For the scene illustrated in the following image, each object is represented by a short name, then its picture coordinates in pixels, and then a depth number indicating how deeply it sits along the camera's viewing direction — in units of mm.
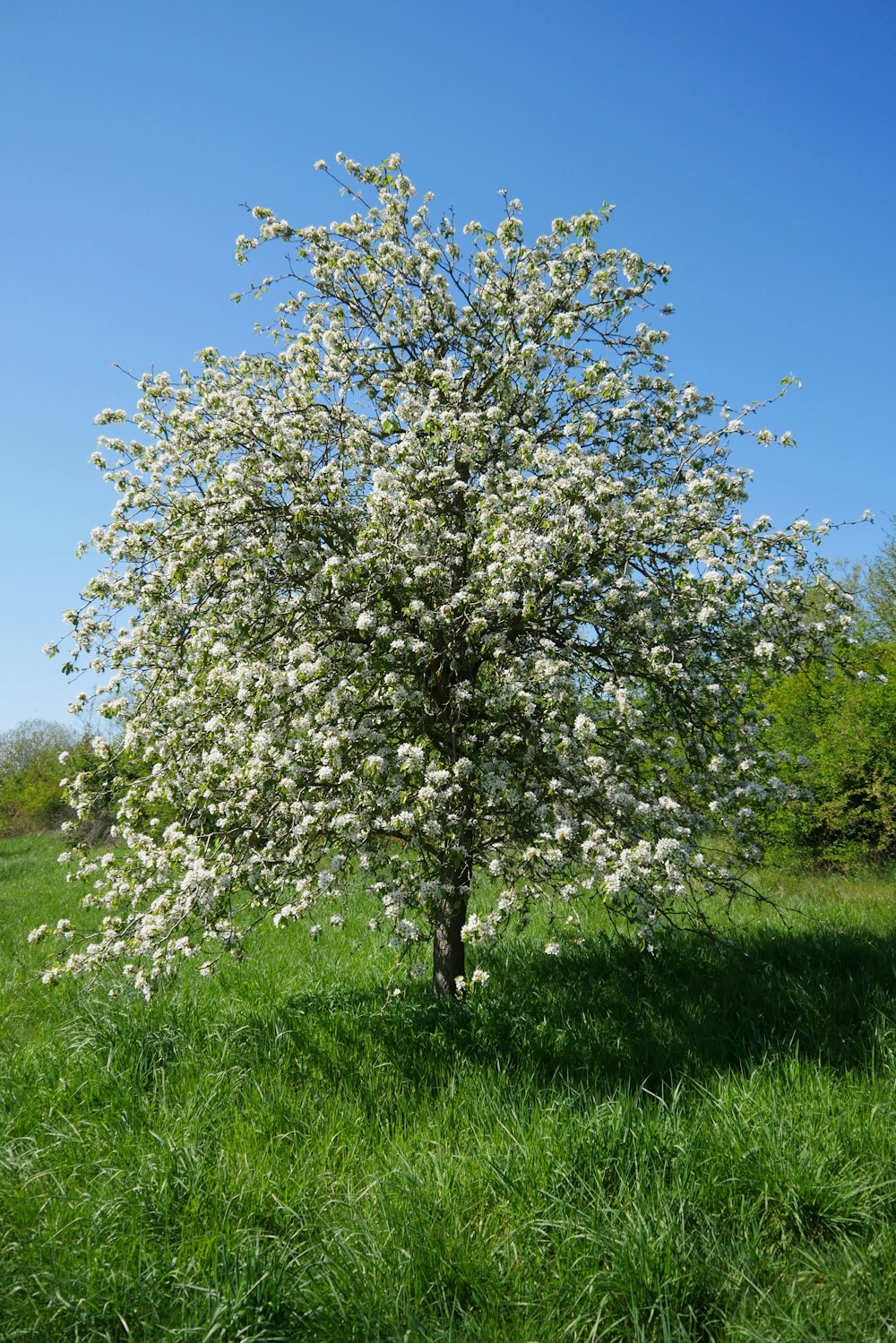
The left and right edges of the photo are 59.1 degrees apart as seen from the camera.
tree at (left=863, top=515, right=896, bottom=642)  31384
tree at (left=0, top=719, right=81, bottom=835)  43094
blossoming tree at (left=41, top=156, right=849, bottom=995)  6238
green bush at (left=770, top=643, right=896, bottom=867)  14672
